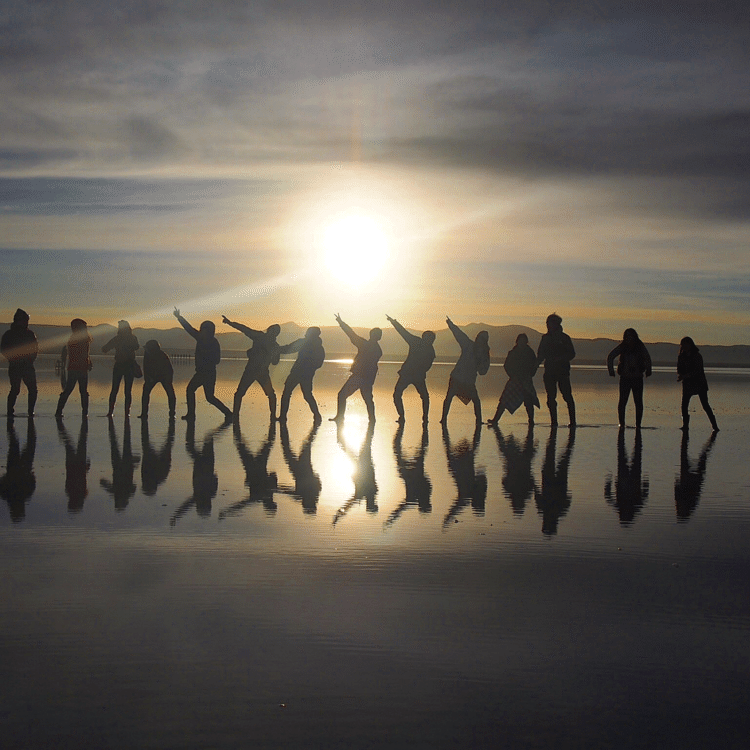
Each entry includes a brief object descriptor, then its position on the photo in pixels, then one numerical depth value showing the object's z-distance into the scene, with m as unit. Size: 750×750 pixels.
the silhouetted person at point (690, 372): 21.67
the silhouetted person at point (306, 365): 21.62
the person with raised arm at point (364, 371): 21.30
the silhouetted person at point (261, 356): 22.36
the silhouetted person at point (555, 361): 21.45
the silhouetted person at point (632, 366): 20.80
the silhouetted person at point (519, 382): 21.97
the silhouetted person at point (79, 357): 22.33
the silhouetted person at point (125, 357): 22.69
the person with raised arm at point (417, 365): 22.19
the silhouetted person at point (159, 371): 22.91
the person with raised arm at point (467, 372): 21.70
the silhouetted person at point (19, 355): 20.73
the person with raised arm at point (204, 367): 21.83
